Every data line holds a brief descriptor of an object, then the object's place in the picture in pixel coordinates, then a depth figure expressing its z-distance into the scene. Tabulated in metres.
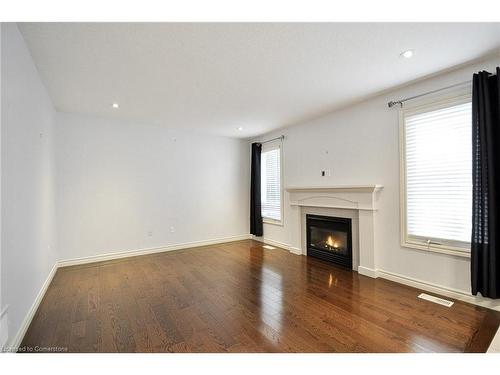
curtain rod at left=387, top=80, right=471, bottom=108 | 2.63
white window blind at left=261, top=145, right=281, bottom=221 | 5.36
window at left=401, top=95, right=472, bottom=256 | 2.60
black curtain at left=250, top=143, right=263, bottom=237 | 5.70
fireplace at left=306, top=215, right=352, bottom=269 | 3.86
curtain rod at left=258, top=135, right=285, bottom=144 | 5.05
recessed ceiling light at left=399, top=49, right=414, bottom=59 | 2.24
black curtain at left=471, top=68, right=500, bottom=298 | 2.28
